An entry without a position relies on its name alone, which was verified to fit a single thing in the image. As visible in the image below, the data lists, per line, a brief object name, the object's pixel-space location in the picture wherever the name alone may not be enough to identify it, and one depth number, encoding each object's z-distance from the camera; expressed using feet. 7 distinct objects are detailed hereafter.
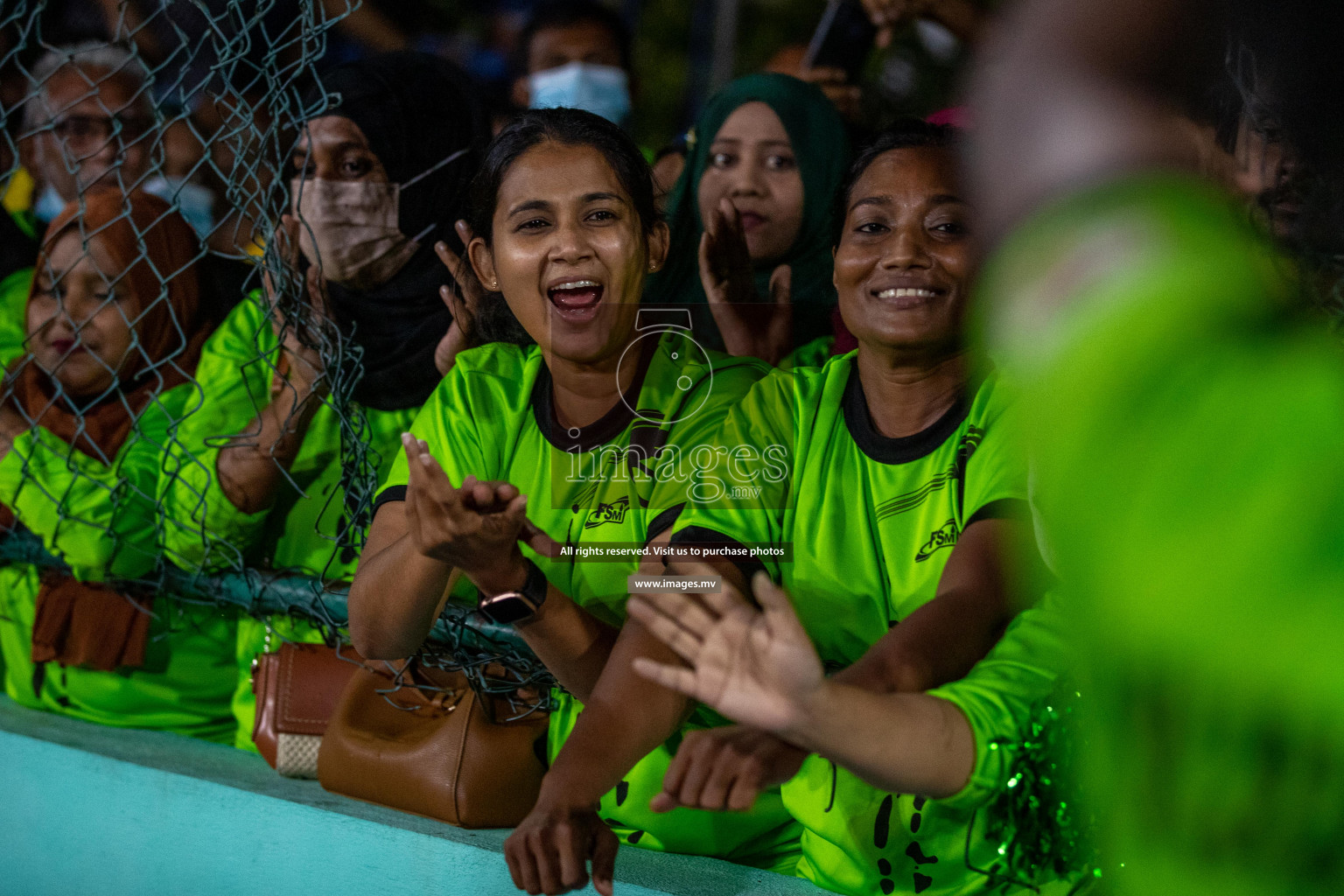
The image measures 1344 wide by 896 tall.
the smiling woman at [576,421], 13.33
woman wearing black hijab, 14.39
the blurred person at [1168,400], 9.57
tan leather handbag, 13.66
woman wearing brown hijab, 14.68
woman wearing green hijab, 14.92
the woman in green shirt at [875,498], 12.99
